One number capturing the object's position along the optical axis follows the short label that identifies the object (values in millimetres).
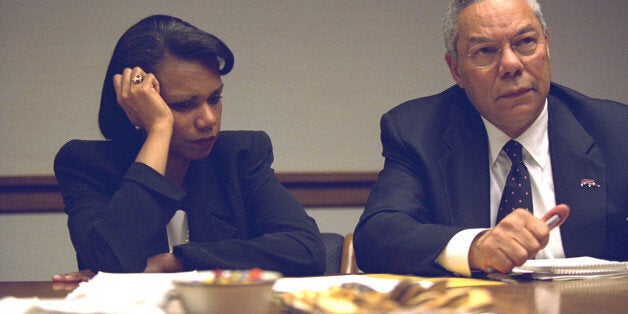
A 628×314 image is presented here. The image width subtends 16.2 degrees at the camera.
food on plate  2636
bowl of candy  2452
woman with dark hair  3635
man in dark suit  3705
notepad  3371
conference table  3127
